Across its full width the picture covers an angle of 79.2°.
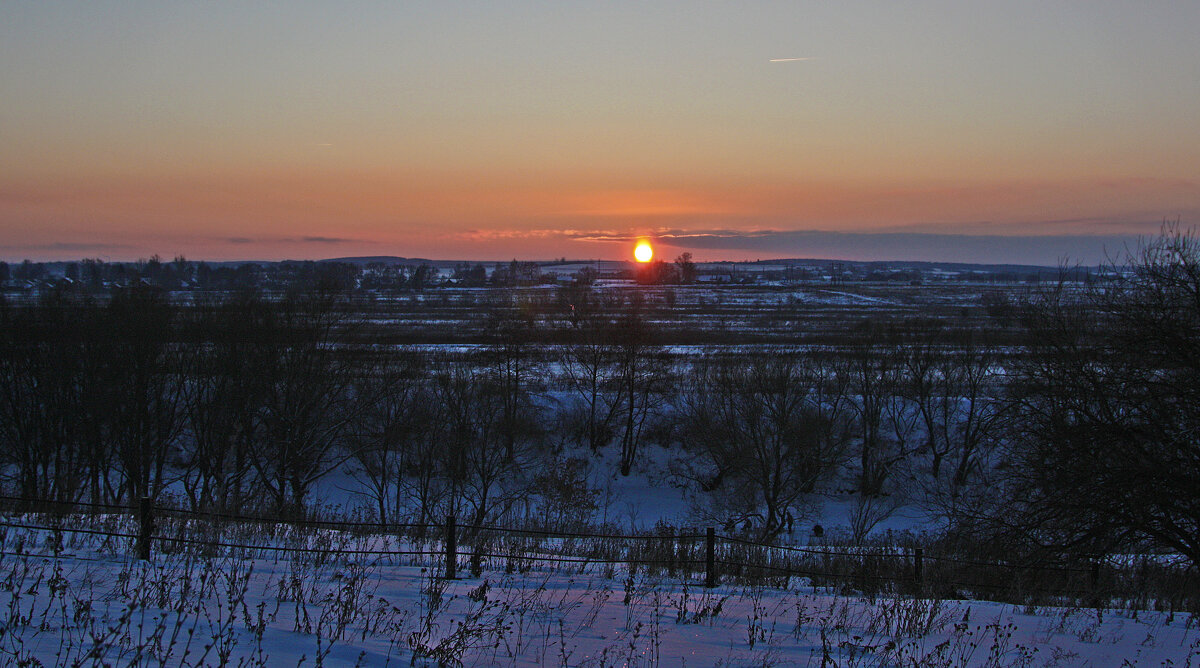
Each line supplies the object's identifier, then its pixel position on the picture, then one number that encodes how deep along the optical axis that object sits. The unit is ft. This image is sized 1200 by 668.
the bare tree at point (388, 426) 100.01
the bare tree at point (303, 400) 93.35
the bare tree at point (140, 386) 95.76
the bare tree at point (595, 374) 116.16
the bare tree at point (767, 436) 96.17
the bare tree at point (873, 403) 106.42
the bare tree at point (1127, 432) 48.08
